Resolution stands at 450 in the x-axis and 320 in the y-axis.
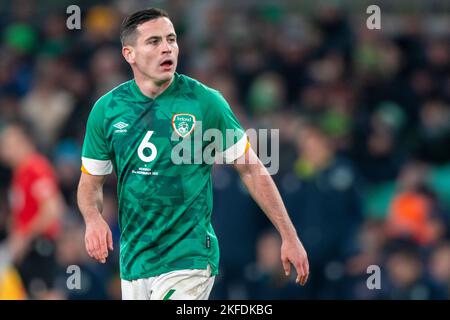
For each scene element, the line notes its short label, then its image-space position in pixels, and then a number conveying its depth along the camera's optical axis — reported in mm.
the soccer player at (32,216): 10539
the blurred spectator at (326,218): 11133
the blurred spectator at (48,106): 13133
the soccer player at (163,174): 6590
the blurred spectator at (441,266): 10391
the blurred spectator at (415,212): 11344
